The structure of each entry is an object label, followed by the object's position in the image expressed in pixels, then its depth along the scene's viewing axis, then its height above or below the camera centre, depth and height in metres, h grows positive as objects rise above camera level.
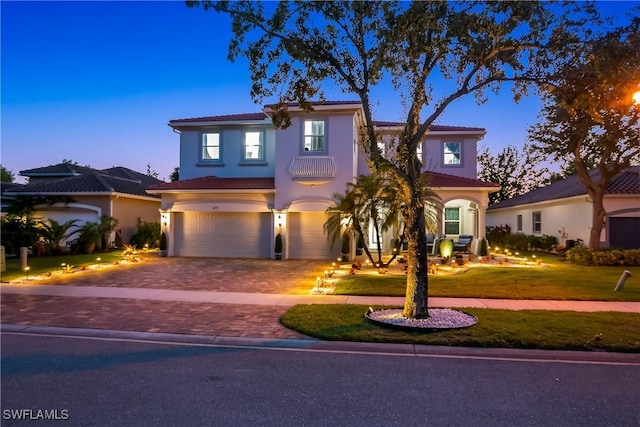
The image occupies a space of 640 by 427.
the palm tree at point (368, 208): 14.75 +0.77
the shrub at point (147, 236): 25.19 -0.43
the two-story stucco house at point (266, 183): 19.84 +2.19
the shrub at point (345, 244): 19.52 -0.63
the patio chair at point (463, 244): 21.50 -0.65
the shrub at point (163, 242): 21.19 -0.65
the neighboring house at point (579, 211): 21.33 +1.11
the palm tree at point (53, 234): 20.77 -0.30
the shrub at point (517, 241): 26.94 -0.66
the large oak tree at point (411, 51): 7.86 +3.41
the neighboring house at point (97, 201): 23.66 +1.56
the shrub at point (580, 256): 18.19 -1.03
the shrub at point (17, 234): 19.83 -0.30
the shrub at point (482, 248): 20.14 -0.79
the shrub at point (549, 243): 24.94 -0.66
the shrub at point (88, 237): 21.61 -0.45
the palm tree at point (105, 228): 22.56 +0.00
